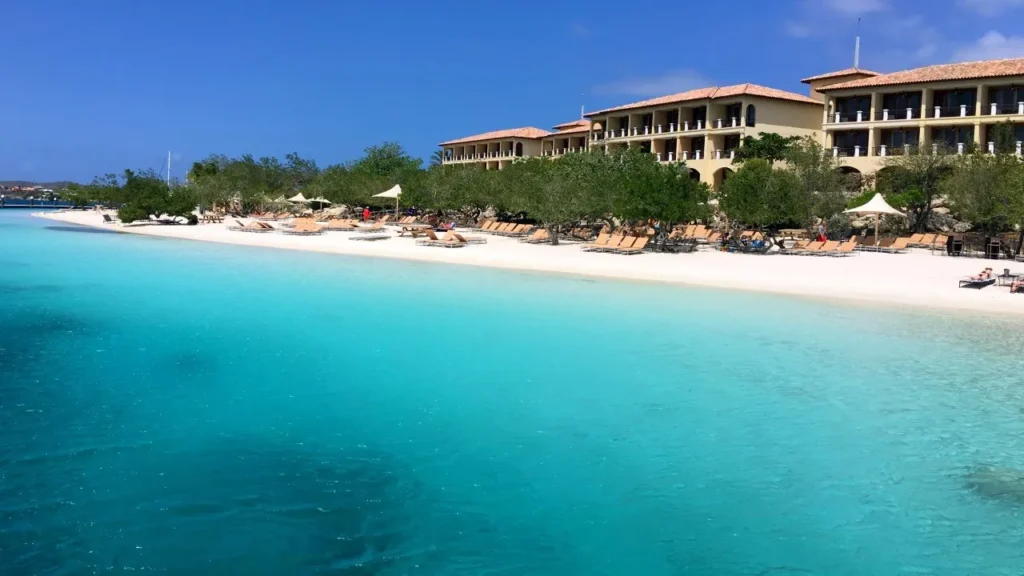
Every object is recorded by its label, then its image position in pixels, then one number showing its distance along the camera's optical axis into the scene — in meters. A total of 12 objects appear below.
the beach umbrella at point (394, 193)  39.03
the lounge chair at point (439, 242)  28.53
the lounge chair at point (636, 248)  25.44
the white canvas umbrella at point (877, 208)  27.45
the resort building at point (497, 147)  68.81
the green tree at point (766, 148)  41.91
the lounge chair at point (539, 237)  30.70
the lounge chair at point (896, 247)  27.30
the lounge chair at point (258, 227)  37.63
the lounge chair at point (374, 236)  32.69
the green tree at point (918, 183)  32.19
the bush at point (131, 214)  43.06
